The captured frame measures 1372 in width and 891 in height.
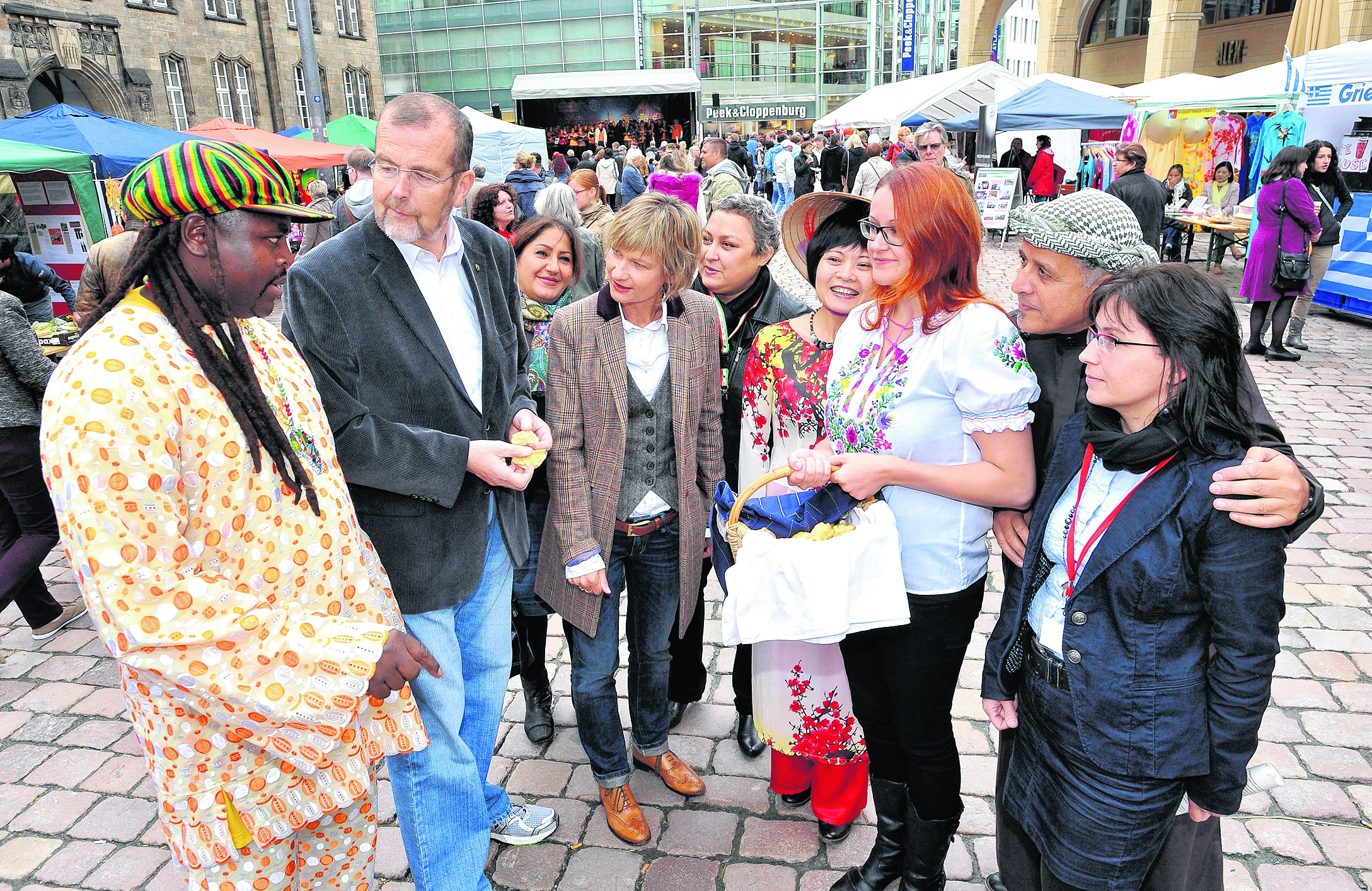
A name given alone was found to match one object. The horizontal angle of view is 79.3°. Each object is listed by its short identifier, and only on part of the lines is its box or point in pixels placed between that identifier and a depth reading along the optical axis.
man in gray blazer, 2.12
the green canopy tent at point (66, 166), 9.60
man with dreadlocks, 1.40
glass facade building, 44.62
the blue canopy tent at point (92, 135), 10.85
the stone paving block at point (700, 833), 2.78
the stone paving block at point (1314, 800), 2.81
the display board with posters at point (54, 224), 10.91
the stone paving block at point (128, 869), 2.68
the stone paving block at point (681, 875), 2.63
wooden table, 11.23
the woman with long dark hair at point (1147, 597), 1.63
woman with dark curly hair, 4.90
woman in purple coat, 8.08
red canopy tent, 13.90
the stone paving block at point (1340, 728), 3.19
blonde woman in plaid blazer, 2.59
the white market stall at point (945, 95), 15.06
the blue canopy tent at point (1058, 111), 14.73
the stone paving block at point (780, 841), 2.73
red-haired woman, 2.04
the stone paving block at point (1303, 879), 2.51
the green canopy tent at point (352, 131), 18.22
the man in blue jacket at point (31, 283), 5.86
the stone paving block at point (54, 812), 2.96
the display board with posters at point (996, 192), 15.62
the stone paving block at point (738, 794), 2.98
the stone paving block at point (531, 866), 2.67
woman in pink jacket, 9.77
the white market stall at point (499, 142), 20.39
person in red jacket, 15.91
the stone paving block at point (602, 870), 2.65
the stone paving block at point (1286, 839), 2.63
